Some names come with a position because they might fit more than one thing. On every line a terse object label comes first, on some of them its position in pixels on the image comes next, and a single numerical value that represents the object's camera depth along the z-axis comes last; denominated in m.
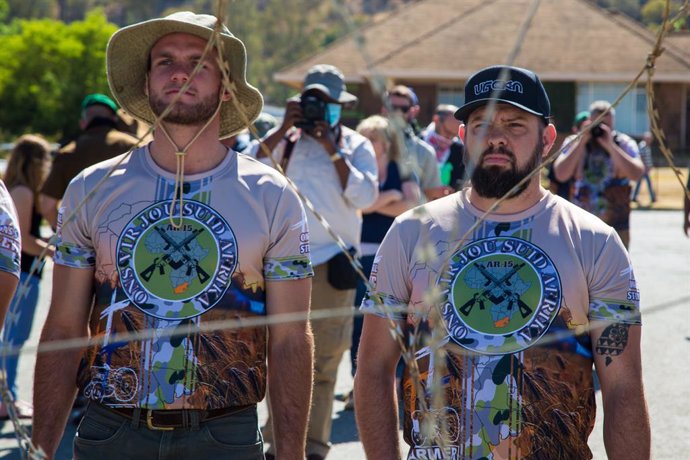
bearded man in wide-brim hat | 5.11
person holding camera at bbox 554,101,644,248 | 12.96
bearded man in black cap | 4.72
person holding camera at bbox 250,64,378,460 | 9.22
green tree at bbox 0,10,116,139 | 69.84
